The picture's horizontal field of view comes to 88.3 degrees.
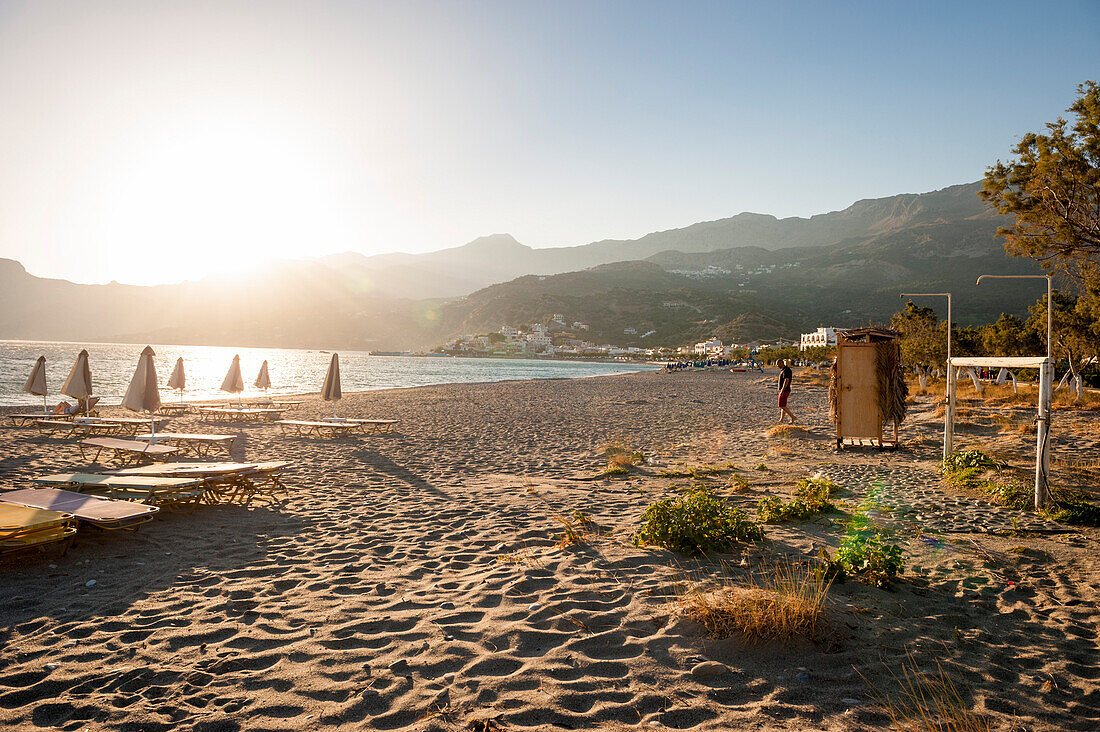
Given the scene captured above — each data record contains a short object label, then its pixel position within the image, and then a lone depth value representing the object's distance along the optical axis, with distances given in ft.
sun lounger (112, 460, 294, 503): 23.93
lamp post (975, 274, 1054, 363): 17.57
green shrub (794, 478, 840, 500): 22.11
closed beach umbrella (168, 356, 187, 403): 47.96
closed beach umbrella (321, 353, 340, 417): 49.13
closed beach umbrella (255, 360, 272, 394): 65.98
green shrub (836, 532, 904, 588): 13.87
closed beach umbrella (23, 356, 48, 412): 48.73
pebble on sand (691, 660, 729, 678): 10.18
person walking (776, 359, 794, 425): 45.32
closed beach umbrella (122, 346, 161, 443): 30.25
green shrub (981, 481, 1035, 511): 20.42
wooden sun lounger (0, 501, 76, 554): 15.90
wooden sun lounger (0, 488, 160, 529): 17.84
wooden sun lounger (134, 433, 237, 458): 35.80
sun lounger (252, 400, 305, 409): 69.07
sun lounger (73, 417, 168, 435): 44.96
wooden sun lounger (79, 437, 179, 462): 31.45
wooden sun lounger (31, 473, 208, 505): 21.80
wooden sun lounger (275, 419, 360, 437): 46.80
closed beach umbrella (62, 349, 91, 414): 39.88
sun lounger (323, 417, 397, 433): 48.18
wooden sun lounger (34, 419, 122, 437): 44.80
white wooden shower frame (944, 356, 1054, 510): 18.39
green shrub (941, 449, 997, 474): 25.55
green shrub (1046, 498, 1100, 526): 18.29
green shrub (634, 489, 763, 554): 16.61
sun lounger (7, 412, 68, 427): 47.09
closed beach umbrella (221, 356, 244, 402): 58.90
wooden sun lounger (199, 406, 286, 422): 57.26
